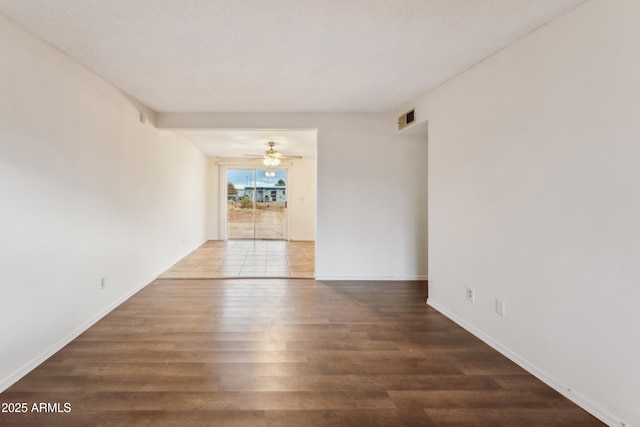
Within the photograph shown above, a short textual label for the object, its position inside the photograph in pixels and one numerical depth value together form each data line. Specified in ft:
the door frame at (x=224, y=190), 27.02
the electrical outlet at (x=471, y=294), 8.42
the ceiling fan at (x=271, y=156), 19.60
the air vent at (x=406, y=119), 11.76
